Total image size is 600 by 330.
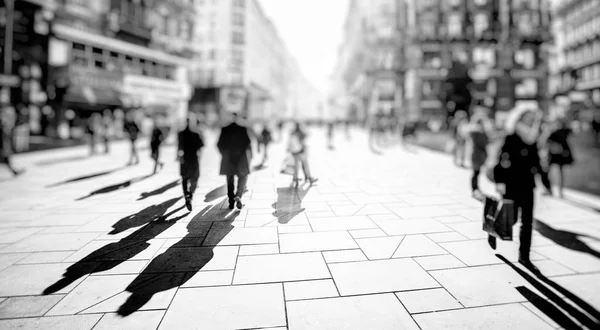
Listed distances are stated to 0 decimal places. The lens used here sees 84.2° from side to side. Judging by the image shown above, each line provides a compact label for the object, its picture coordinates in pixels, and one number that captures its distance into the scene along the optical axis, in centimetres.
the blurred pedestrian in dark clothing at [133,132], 1159
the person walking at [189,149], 603
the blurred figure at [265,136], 1276
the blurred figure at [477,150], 722
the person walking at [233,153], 576
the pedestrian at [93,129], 1333
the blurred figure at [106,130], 1428
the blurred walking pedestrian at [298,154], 790
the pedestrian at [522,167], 367
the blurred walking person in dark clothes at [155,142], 973
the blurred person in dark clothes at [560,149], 735
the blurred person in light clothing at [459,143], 1217
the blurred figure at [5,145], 893
